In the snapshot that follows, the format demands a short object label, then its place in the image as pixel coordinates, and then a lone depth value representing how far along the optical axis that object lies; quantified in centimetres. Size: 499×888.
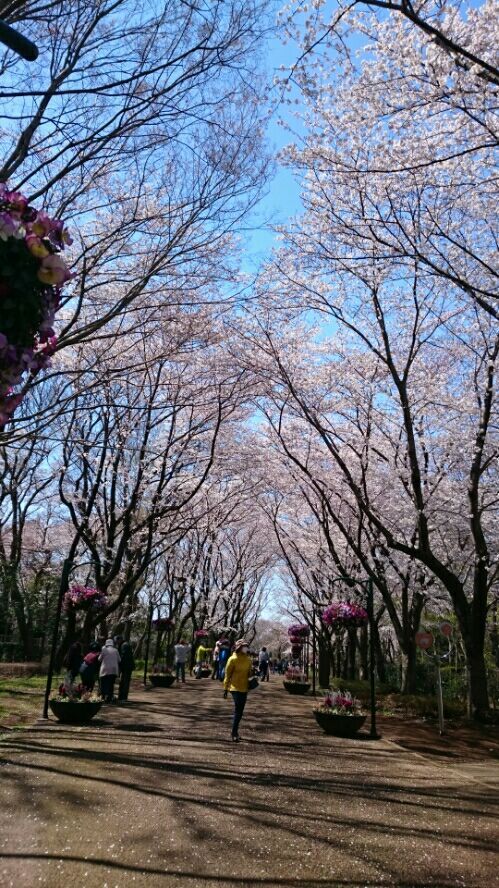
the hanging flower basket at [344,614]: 1347
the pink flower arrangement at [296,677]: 2294
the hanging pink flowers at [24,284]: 247
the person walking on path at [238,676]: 942
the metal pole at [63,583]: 1135
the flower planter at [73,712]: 1006
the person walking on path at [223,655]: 2355
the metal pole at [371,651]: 1116
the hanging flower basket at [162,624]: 2306
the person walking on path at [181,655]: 2180
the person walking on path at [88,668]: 1236
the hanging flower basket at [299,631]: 2362
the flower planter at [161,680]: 1995
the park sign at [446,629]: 1213
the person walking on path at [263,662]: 2777
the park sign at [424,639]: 1244
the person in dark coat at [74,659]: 1227
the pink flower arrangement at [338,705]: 1117
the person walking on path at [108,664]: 1316
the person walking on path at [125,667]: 1452
